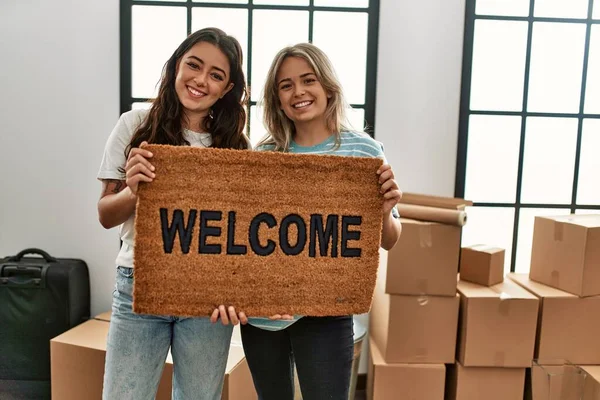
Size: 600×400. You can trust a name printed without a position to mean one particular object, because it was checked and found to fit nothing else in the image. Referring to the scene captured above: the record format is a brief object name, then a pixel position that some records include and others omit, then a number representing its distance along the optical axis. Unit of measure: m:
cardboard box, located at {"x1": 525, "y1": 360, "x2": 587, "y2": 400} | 1.94
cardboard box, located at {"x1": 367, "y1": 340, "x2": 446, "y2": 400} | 2.00
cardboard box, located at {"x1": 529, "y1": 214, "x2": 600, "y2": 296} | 1.94
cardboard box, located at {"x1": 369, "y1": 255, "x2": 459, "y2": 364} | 1.98
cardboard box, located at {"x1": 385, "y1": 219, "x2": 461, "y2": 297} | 1.91
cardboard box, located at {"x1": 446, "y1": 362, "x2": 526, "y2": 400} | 2.01
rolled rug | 1.84
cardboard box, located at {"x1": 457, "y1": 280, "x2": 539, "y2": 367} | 1.95
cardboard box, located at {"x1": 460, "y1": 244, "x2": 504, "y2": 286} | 2.07
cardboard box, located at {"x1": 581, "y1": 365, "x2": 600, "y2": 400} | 1.88
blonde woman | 1.23
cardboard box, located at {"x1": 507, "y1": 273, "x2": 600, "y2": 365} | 1.97
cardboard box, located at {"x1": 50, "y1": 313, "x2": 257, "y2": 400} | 1.89
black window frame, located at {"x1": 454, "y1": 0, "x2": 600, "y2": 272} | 2.25
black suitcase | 2.13
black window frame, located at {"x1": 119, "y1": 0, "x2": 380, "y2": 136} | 2.23
